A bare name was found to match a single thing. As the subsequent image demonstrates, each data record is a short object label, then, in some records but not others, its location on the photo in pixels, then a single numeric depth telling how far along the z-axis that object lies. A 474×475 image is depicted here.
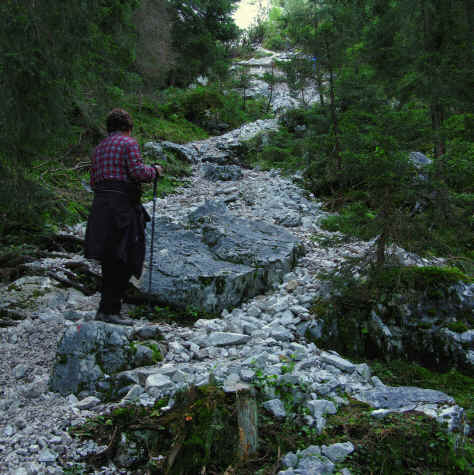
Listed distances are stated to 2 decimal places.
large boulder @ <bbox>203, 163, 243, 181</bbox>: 12.29
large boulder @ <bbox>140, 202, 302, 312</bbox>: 4.76
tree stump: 2.31
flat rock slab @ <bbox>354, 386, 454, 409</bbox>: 2.75
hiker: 3.65
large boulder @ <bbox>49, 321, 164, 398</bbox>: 3.02
